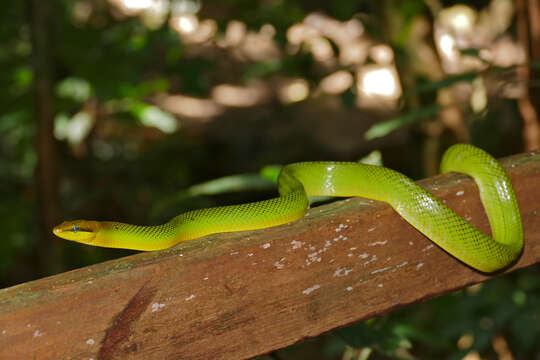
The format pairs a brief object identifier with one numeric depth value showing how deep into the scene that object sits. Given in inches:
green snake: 45.6
